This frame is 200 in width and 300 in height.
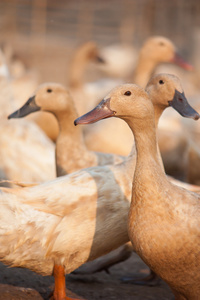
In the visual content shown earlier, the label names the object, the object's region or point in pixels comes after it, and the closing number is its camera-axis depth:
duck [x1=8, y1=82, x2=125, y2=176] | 9.50
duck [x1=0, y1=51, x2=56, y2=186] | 10.76
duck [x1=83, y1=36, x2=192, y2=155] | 12.31
